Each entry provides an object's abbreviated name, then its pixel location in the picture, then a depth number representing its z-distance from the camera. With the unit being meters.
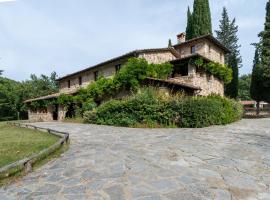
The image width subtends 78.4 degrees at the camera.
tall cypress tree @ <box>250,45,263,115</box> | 21.39
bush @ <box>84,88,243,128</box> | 9.76
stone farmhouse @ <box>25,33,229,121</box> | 13.52
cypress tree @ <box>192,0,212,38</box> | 21.40
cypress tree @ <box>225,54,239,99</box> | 22.64
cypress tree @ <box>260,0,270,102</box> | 18.56
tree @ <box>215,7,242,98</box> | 29.16
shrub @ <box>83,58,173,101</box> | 13.26
